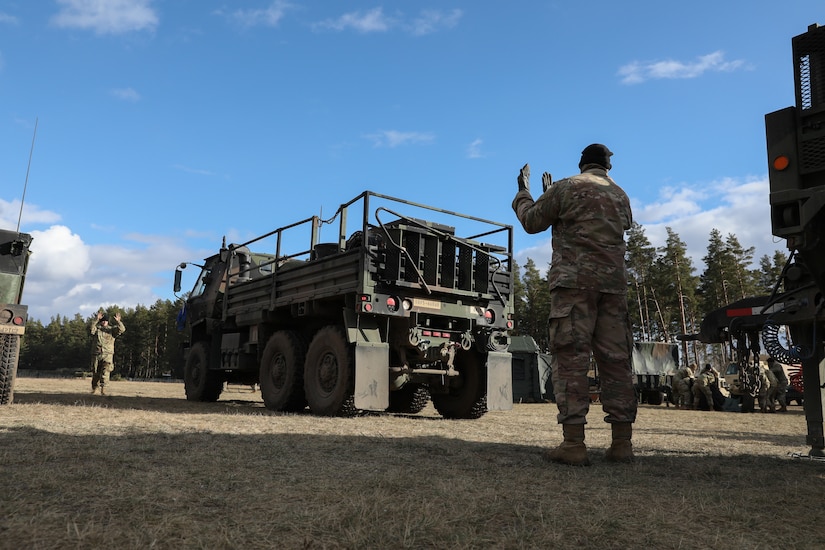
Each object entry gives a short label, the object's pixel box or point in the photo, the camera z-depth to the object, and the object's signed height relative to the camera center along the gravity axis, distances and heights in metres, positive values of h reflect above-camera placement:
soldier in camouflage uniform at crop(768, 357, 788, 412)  15.91 +0.26
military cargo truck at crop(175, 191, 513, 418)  7.74 +0.79
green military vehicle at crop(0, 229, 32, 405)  8.01 +0.84
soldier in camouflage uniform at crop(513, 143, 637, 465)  4.25 +0.63
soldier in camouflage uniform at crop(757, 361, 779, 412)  15.34 +0.11
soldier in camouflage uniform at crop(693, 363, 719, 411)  16.25 +0.19
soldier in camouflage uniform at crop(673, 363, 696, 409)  17.05 +0.12
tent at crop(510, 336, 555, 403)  19.59 +0.32
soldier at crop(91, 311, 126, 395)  13.06 +0.42
